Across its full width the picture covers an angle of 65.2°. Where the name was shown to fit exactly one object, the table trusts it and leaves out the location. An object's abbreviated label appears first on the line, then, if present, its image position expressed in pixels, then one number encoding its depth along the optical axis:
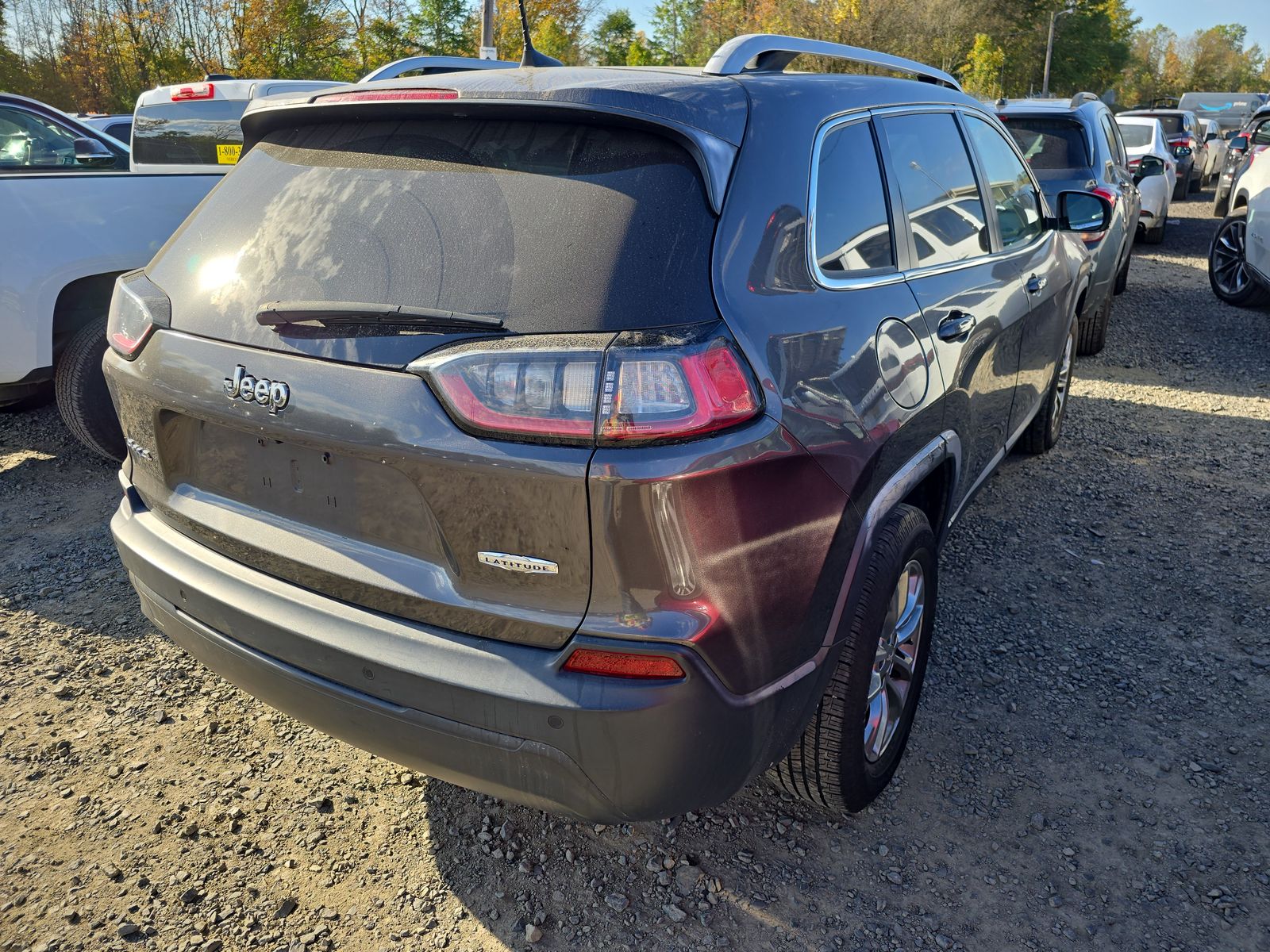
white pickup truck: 4.37
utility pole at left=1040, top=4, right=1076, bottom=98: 48.66
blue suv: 7.24
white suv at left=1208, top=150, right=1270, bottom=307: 7.96
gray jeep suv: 1.78
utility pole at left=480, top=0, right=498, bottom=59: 16.19
